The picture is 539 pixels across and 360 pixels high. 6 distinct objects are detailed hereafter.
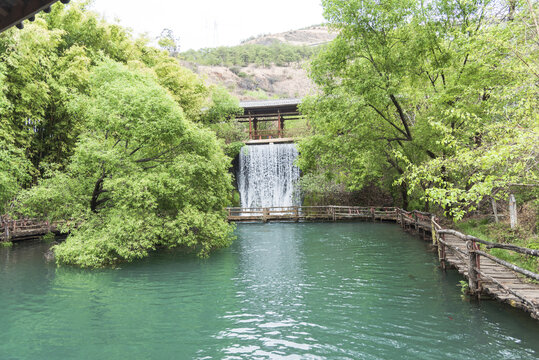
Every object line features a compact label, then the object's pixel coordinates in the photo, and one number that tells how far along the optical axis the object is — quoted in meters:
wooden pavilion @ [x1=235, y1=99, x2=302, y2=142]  32.66
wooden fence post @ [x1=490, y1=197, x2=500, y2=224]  13.72
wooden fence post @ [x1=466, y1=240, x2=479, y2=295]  8.27
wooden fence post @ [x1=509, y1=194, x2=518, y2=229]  12.02
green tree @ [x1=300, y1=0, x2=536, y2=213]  13.31
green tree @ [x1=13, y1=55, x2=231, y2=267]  12.34
